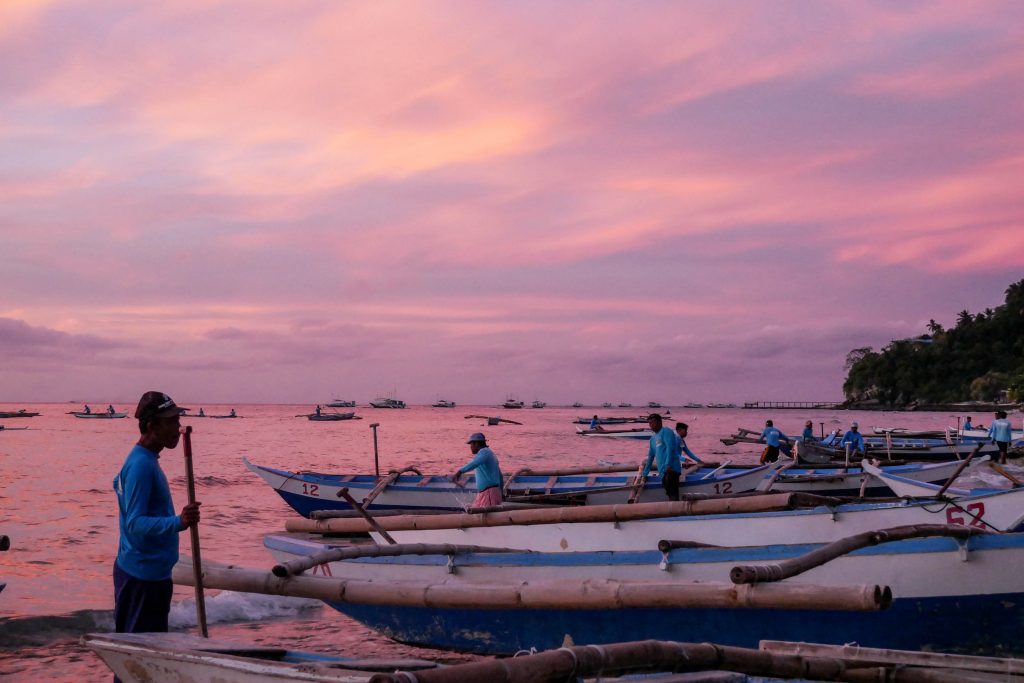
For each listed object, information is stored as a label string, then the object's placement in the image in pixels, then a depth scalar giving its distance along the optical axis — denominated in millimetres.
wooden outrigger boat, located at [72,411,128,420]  140875
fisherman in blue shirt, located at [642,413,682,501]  17359
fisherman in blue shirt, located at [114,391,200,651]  6293
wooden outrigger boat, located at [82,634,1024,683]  5051
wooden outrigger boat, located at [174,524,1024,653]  8234
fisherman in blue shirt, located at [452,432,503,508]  15805
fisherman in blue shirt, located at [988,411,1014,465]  32875
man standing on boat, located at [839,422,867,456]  31281
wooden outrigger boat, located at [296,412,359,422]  145000
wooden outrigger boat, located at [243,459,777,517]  19422
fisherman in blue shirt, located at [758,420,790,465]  31500
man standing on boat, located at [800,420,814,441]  37812
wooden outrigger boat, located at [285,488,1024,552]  11422
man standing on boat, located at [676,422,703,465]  21900
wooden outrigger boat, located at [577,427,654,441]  76275
